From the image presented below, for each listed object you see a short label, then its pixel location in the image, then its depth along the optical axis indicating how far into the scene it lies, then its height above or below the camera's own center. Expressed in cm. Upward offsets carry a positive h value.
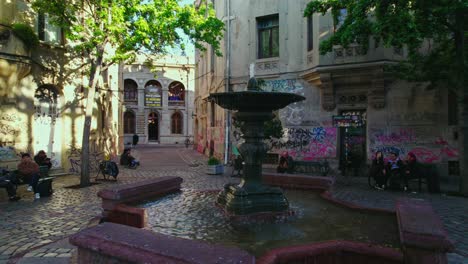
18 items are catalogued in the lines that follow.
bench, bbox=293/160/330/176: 1366 -139
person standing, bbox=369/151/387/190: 1163 -134
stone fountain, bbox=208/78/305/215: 628 -28
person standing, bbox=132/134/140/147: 4088 -69
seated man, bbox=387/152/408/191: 1145 -136
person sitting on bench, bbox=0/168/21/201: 940 -149
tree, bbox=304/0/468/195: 973 +315
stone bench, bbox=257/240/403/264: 389 -144
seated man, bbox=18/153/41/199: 1018 -109
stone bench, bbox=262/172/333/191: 892 -132
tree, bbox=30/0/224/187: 1149 +390
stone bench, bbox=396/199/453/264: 353 -116
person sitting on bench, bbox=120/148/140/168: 1830 -145
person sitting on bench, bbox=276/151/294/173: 1391 -127
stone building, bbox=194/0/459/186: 1421 +185
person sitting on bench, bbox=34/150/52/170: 1351 -99
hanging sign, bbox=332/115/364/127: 1552 +60
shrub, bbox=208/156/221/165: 1506 -123
